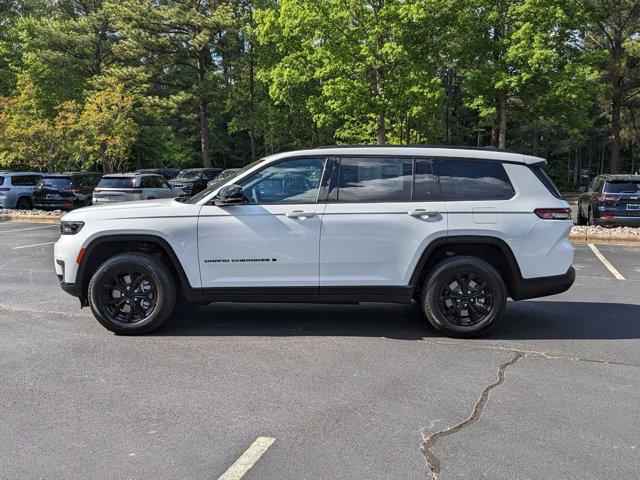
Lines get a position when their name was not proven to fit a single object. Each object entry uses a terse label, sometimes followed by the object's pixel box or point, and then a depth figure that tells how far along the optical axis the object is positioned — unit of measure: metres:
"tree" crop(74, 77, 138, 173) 26.66
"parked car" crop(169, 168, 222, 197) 26.22
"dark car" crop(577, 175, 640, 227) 14.13
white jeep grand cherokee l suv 5.58
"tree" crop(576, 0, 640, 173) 32.34
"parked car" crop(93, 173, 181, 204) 18.34
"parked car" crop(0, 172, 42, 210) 21.56
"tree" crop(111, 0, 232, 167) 33.78
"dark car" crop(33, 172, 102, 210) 20.52
